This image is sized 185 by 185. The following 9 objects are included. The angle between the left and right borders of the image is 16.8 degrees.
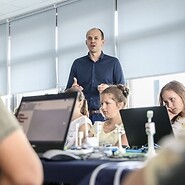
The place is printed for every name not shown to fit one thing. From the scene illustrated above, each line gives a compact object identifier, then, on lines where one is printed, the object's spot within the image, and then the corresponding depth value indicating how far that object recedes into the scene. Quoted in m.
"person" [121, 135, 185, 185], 0.78
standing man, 5.76
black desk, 2.84
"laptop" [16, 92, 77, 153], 3.61
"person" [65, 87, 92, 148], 4.19
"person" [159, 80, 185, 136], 4.51
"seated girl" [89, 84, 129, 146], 4.61
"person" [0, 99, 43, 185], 1.82
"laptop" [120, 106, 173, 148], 3.71
